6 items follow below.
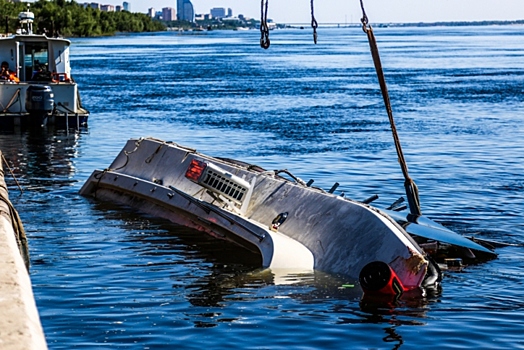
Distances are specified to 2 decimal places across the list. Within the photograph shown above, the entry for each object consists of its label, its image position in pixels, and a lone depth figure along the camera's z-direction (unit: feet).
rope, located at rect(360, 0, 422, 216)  42.29
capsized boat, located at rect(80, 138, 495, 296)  37.27
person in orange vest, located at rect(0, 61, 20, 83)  99.86
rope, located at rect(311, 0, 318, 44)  45.83
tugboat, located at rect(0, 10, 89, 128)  97.35
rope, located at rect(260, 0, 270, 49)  45.37
